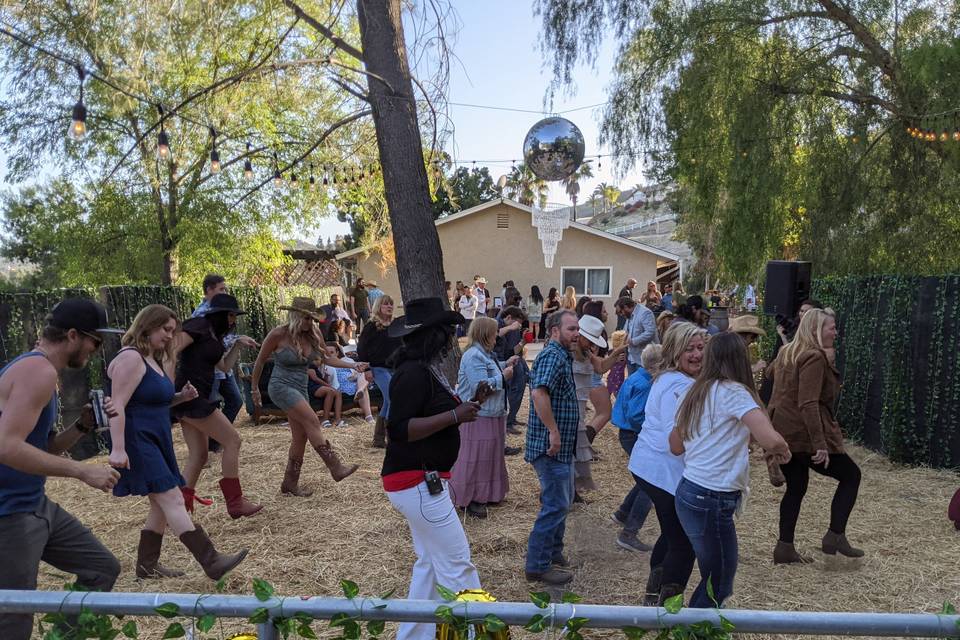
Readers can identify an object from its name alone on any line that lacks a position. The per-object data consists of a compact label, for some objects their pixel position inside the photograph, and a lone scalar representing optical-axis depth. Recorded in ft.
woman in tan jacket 16.01
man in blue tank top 9.14
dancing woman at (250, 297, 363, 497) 20.66
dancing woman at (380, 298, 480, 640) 11.16
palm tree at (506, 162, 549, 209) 136.55
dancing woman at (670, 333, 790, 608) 11.32
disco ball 25.32
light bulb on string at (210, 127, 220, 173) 26.14
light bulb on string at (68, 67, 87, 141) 19.40
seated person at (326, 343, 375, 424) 34.86
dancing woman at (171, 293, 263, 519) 18.25
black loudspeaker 30.42
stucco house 86.38
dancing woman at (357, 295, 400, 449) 26.12
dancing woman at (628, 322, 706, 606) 13.53
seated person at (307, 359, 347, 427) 32.96
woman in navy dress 13.70
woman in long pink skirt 20.49
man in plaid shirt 15.03
